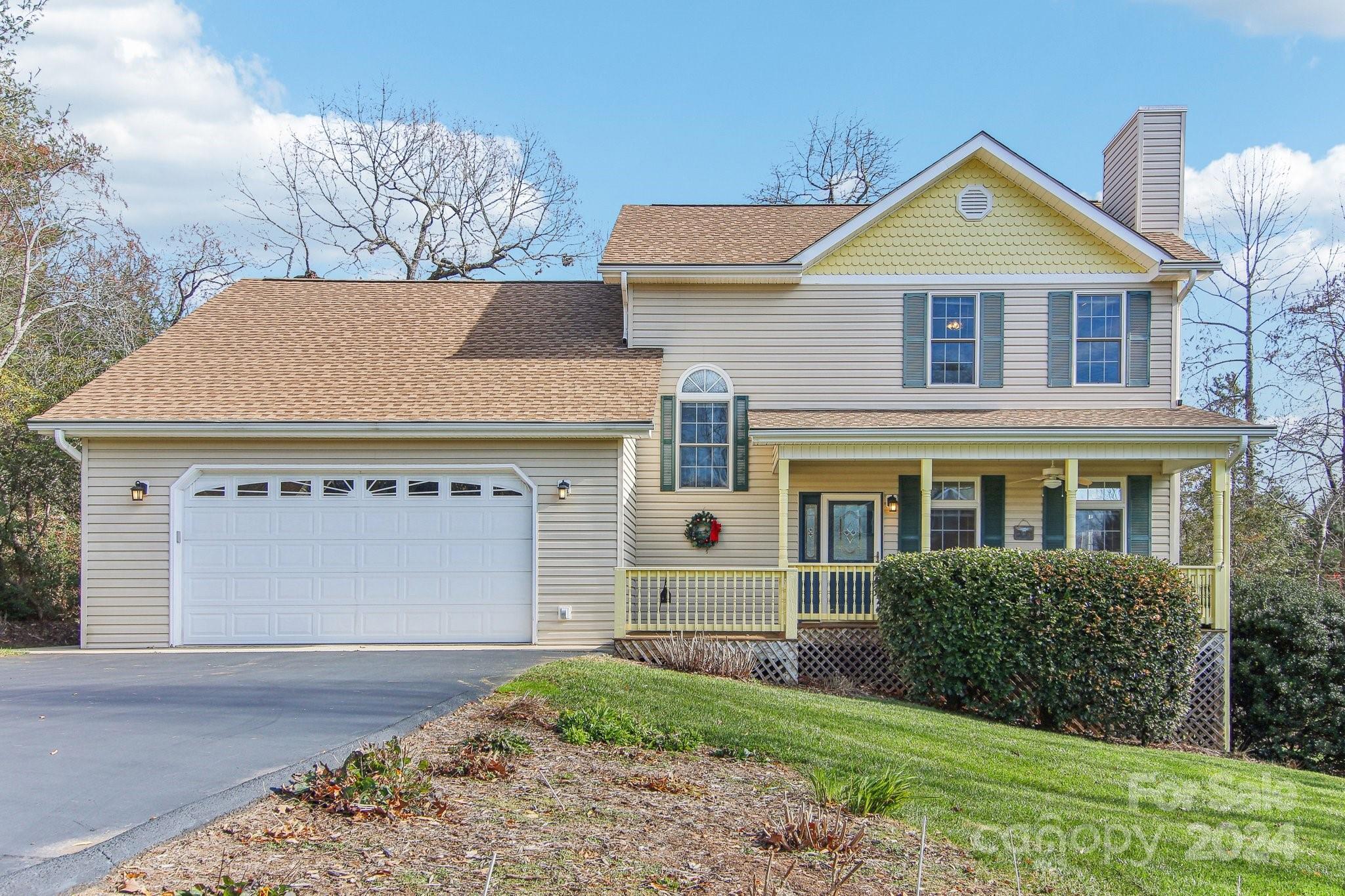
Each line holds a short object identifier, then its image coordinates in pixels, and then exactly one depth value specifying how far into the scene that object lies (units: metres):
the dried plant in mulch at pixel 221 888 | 3.83
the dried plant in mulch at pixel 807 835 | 5.13
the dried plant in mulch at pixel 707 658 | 12.02
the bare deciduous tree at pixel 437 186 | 28.52
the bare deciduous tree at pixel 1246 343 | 24.86
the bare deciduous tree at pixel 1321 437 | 23.23
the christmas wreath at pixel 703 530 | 15.27
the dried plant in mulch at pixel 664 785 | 6.11
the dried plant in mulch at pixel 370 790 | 5.18
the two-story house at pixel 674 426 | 13.37
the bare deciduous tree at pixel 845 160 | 31.56
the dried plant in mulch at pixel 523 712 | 7.80
